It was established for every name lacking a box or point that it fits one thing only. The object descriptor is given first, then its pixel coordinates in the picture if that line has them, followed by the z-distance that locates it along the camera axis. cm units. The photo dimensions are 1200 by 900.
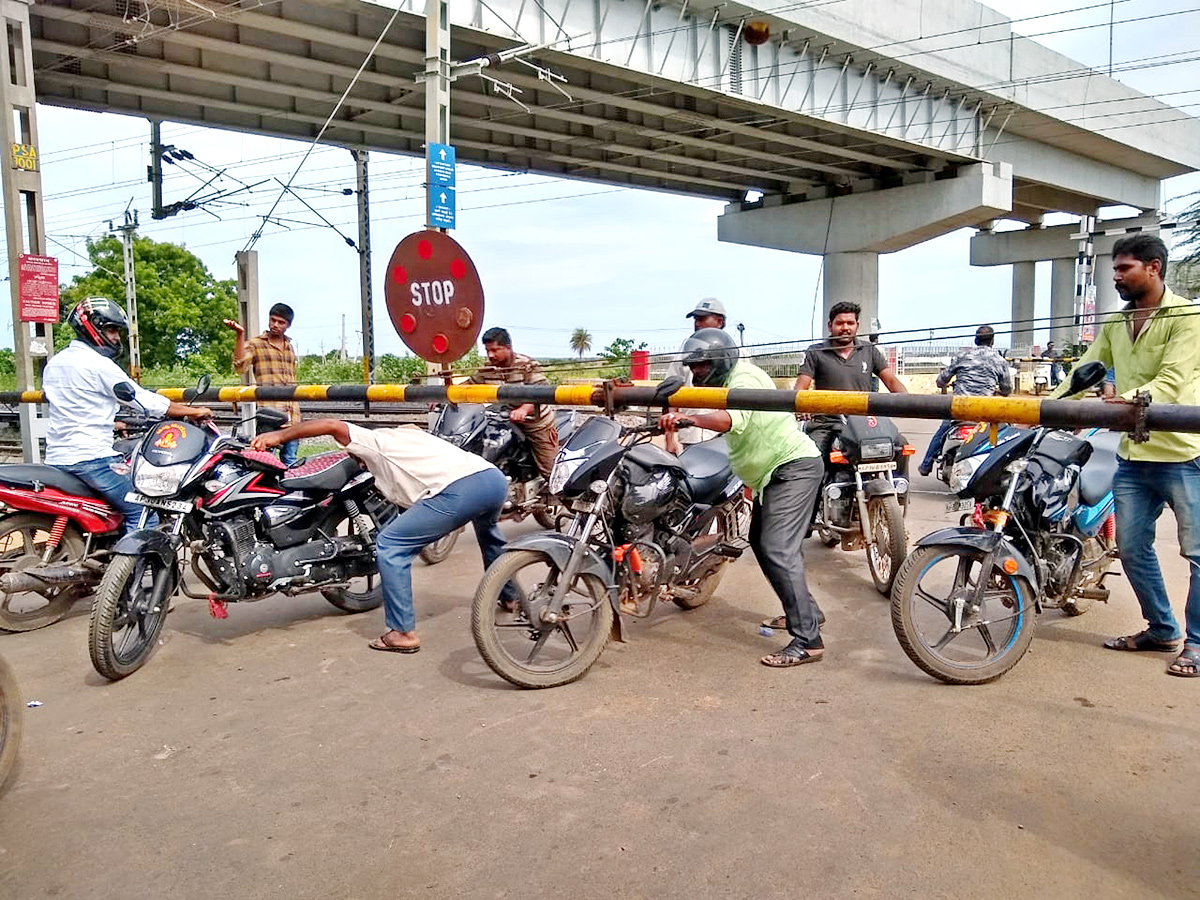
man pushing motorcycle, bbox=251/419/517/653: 473
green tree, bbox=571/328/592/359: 5968
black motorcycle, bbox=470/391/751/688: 425
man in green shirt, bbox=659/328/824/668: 462
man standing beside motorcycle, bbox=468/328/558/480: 718
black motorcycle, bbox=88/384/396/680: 441
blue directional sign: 909
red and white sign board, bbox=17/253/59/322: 1033
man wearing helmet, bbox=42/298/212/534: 535
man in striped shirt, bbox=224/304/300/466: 971
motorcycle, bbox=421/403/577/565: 712
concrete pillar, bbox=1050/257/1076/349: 4149
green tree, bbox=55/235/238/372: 5041
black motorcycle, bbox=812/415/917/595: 588
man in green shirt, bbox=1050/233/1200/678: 423
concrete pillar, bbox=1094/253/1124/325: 3523
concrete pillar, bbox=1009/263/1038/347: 4119
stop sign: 561
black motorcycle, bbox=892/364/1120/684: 423
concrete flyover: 1570
